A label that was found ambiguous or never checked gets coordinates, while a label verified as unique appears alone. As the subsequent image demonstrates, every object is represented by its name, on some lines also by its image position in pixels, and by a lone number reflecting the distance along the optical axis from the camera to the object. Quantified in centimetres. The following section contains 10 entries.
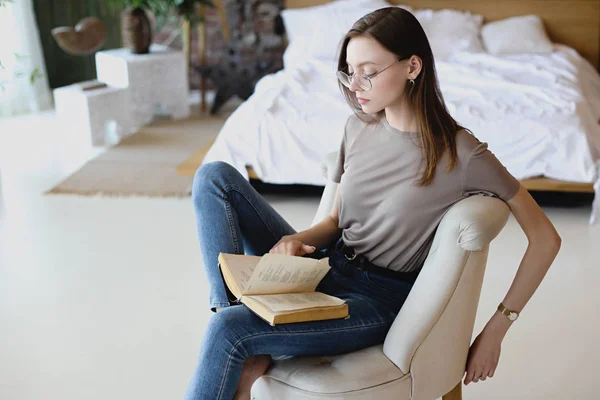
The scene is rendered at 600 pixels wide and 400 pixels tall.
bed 323
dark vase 501
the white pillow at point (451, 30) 465
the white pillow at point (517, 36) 473
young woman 147
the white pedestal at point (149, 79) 500
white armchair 146
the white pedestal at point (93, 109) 462
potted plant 502
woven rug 380
